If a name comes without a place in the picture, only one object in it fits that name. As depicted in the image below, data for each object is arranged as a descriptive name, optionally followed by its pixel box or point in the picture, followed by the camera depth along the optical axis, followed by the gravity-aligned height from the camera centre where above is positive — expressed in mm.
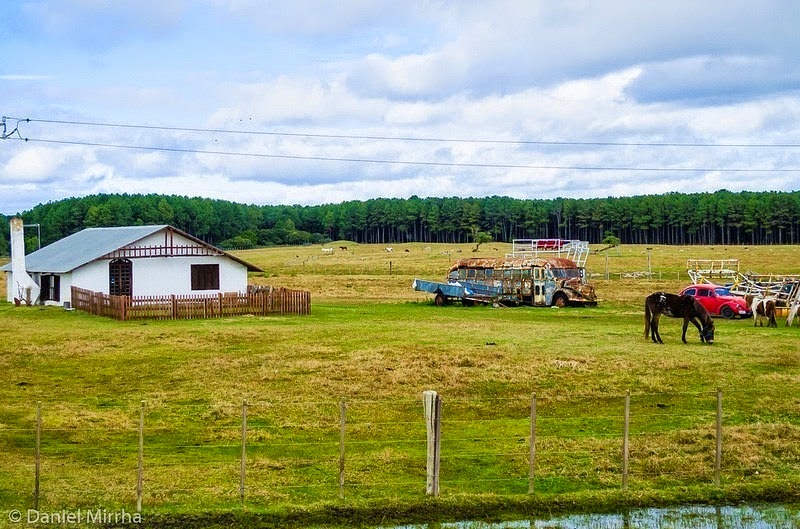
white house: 47000 -1634
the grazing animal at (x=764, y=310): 36812 -3195
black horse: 30344 -2623
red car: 41719 -3177
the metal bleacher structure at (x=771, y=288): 39844 -2626
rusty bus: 48750 -2716
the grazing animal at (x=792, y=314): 37562 -3402
